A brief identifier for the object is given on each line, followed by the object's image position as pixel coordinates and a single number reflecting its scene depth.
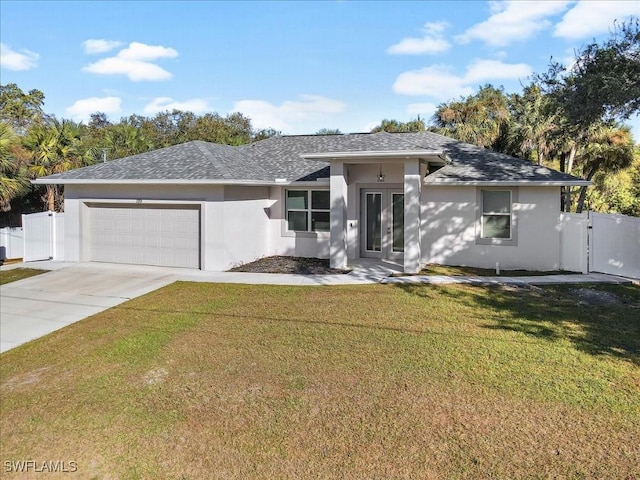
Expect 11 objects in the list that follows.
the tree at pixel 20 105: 37.91
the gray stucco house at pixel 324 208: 13.93
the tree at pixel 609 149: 21.38
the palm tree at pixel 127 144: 27.58
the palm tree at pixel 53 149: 19.69
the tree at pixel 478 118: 25.69
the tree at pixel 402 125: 38.07
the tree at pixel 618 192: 25.15
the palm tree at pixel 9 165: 15.20
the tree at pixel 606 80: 10.80
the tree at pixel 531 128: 22.64
